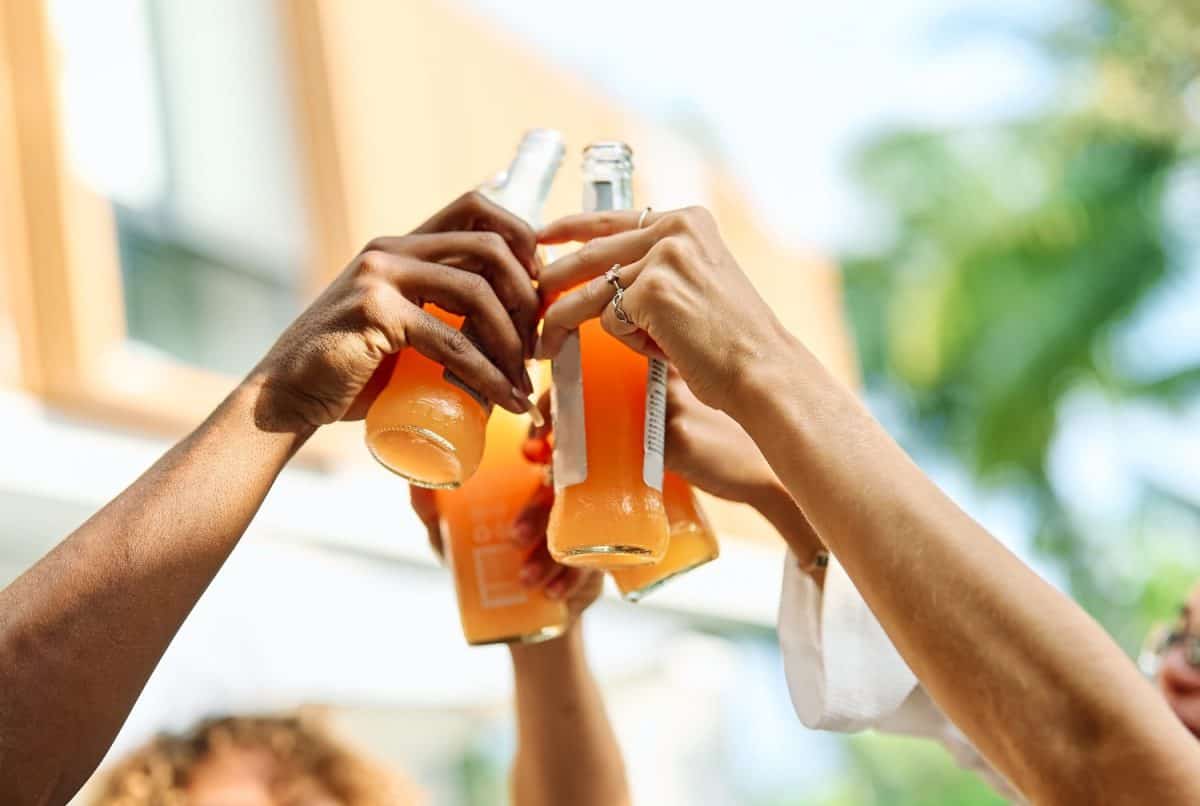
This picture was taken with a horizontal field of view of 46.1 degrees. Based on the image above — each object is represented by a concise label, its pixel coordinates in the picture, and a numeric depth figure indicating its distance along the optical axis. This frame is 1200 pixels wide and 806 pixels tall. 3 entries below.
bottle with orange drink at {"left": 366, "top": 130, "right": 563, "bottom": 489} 1.35
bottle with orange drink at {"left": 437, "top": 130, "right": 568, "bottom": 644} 1.53
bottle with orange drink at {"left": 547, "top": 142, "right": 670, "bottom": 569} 1.39
